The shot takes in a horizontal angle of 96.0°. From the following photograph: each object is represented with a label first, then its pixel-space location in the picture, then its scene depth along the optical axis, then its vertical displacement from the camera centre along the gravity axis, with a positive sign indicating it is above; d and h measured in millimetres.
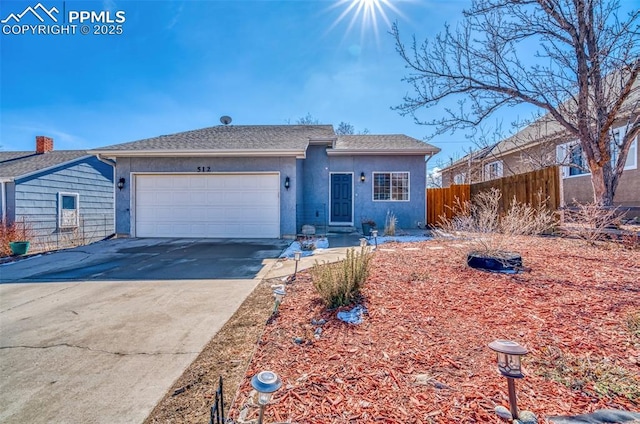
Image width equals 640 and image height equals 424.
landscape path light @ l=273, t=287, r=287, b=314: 3176 -968
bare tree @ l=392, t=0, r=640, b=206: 6145 +3168
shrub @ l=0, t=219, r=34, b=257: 7987 -679
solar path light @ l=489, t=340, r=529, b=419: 1490 -819
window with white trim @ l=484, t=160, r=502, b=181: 15830 +2184
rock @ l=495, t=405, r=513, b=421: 1551 -1117
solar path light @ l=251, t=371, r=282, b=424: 1314 -809
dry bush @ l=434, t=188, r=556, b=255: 4461 -397
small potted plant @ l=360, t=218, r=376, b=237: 9773 -616
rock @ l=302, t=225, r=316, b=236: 9703 -687
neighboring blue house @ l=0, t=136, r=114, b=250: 10445 +703
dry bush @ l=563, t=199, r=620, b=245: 5902 -332
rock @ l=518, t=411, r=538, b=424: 1485 -1098
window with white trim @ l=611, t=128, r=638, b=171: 9484 +1716
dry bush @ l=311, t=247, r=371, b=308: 3180 -823
